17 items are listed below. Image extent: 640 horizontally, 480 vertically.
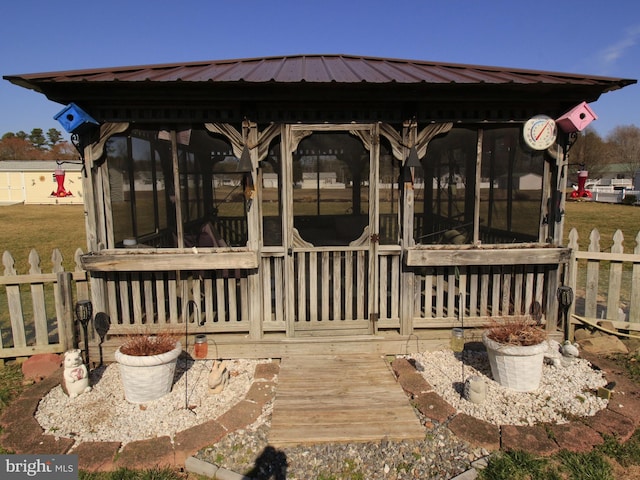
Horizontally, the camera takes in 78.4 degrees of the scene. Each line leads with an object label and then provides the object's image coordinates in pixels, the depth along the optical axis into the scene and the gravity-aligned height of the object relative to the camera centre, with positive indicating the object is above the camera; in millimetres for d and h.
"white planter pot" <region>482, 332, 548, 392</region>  3707 -1684
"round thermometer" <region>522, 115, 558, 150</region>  4508 +628
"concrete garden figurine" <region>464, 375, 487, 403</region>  3531 -1820
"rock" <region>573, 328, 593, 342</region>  4883 -1845
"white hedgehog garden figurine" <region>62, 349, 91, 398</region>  3719 -1737
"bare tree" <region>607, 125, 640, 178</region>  46716 +5395
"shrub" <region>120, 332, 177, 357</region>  3700 -1475
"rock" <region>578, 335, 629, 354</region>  4672 -1895
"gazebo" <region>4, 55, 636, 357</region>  4246 +37
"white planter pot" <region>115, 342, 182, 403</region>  3566 -1684
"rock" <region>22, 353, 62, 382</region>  4188 -1879
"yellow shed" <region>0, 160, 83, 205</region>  33594 +679
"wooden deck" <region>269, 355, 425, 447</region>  3146 -1938
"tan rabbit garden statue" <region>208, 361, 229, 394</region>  3766 -1816
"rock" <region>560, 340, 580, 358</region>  4281 -1785
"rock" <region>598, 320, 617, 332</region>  4964 -1754
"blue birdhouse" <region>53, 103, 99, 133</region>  3977 +753
